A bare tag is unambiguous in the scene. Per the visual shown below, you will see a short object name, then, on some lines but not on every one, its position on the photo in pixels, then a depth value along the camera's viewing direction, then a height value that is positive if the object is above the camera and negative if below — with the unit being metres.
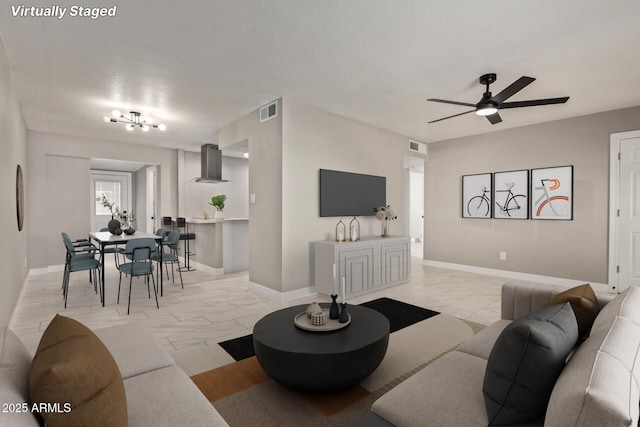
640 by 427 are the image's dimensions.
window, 9.89 +0.49
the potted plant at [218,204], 6.54 +0.08
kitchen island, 5.98 -0.73
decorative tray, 2.10 -0.81
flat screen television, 4.79 +0.24
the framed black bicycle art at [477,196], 6.05 +0.24
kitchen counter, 6.01 -0.26
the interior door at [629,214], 4.53 -0.08
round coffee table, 1.80 -0.86
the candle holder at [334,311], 2.30 -0.76
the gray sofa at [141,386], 0.96 -0.82
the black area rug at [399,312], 3.41 -1.25
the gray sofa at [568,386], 0.82 -0.55
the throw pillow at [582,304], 1.60 -0.51
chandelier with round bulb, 4.98 +1.43
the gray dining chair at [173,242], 4.99 -0.59
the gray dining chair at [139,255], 4.01 -0.62
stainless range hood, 6.94 +0.97
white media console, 4.29 -0.83
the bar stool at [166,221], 7.20 -0.31
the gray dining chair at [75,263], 4.18 -0.77
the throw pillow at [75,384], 0.94 -0.56
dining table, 4.14 -0.45
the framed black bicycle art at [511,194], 5.56 +0.25
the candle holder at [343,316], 2.22 -0.77
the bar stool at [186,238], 6.51 -0.63
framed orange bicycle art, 5.12 +0.26
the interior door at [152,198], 8.01 +0.27
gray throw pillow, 1.09 -0.57
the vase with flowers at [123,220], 5.16 -0.23
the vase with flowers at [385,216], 5.32 -0.14
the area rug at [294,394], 1.83 -1.22
